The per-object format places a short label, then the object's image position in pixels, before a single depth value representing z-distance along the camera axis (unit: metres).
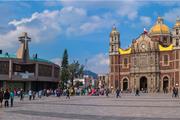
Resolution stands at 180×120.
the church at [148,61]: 72.52
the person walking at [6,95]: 21.87
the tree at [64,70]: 78.67
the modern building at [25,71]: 53.90
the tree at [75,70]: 82.92
